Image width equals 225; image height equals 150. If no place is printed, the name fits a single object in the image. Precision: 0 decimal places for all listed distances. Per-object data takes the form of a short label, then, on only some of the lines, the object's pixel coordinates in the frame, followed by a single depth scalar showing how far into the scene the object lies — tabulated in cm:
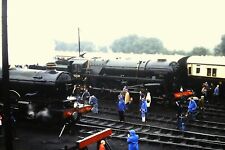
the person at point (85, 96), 1863
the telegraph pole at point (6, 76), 745
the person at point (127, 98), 1835
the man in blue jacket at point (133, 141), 1029
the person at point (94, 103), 1759
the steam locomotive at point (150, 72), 2023
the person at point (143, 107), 1595
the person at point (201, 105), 1714
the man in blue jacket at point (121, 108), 1581
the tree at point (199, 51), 4954
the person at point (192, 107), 1546
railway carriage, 2109
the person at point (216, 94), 2002
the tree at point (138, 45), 5910
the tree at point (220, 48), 4647
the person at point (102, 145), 959
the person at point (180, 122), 1463
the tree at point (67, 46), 7319
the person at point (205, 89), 2007
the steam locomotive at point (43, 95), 1495
